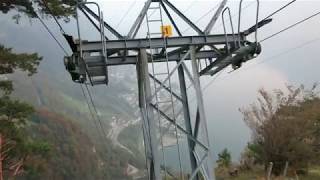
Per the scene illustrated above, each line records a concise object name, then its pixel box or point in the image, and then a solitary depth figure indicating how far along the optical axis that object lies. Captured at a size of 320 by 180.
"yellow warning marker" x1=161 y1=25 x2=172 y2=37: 14.88
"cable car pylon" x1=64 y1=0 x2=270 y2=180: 14.49
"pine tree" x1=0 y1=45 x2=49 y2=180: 25.17
